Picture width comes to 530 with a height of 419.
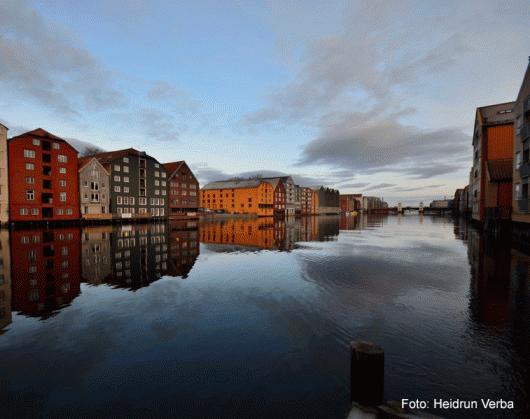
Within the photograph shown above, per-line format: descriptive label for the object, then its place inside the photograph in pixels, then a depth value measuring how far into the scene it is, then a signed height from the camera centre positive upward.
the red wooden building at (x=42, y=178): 52.94 +5.40
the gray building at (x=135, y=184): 71.19 +5.51
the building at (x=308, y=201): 175.16 +0.48
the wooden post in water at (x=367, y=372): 4.70 -3.12
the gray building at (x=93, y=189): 63.81 +3.56
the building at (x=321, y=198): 191.62 +2.68
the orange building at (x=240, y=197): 125.81 +2.84
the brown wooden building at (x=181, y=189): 88.94 +4.86
